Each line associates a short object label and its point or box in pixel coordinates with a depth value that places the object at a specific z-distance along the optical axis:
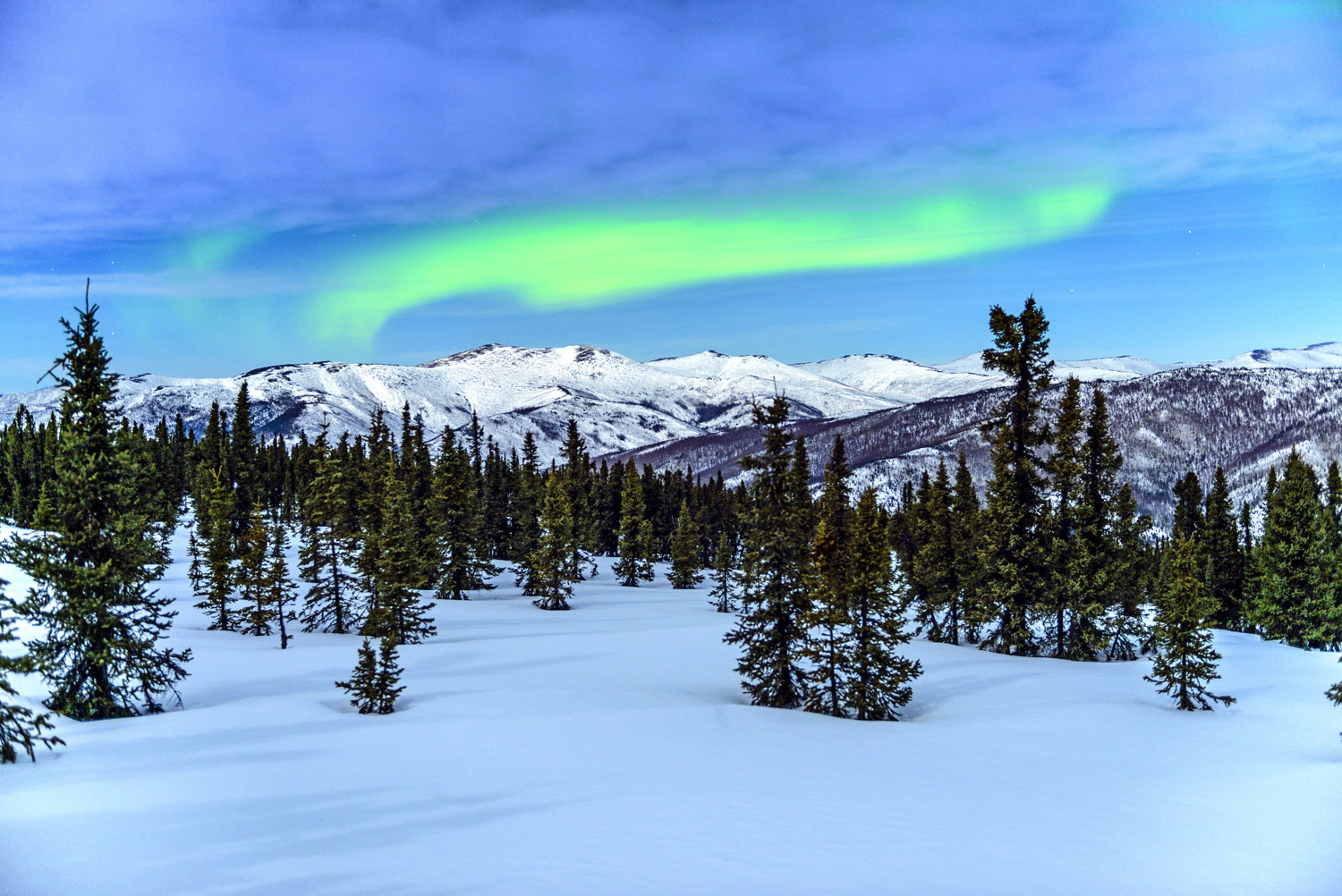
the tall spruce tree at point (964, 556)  34.69
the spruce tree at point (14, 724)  12.14
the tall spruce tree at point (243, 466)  68.44
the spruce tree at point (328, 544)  38.22
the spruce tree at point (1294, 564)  39.97
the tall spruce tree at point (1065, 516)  29.73
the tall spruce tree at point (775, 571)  22.84
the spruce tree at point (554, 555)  49.97
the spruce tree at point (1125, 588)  30.95
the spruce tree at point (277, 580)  34.56
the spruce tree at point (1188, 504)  57.00
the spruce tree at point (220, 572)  37.47
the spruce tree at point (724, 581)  56.12
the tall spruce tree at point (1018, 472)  30.09
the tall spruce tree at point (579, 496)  64.44
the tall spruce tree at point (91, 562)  17.25
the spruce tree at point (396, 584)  33.94
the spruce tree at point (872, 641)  21.69
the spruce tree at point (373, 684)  20.08
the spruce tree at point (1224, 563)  49.59
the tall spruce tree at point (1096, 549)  29.72
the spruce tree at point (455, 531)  52.31
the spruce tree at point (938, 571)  38.75
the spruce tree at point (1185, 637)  22.75
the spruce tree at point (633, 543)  68.69
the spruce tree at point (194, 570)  45.66
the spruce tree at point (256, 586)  36.00
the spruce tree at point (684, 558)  69.56
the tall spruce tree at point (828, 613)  22.17
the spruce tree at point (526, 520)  60.11
